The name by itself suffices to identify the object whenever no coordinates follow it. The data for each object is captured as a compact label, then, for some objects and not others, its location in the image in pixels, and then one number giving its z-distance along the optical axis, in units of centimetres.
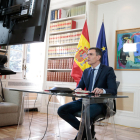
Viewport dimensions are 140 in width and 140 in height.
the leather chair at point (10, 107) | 337
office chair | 218
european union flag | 408
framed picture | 397
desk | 188
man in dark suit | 226
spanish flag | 426
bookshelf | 467
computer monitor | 135
